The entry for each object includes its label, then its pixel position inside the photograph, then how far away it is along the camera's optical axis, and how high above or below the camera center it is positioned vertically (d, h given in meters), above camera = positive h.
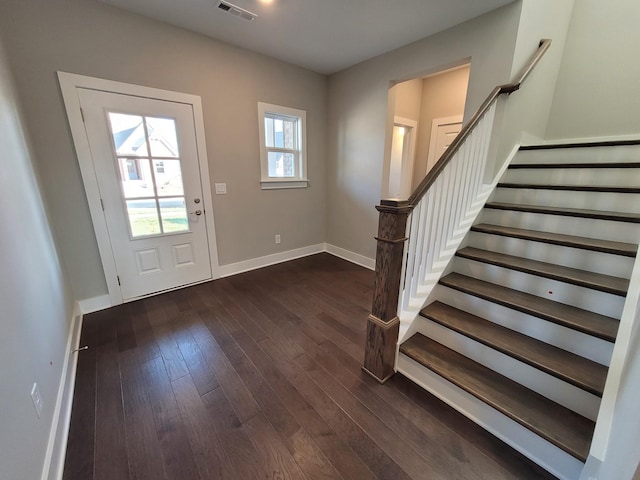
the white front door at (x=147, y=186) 2.23 -0.12
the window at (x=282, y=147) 3.20 +0.35
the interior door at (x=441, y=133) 3.68 +0.59
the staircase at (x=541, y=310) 1.21 -0.75
